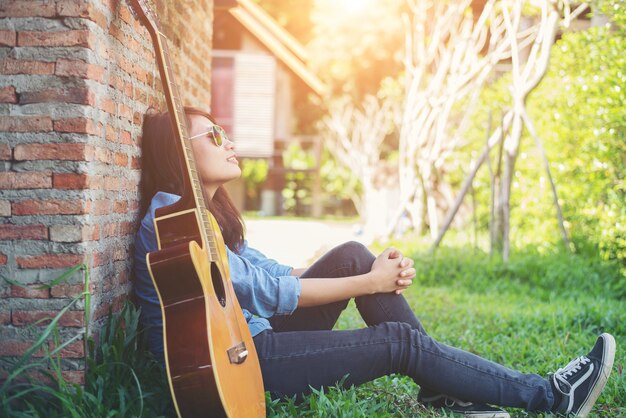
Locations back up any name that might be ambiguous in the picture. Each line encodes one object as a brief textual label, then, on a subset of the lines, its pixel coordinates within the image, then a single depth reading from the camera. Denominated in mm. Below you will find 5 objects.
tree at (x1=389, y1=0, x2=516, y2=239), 9266
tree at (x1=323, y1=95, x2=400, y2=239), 19391
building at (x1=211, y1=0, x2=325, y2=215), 17938
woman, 2572
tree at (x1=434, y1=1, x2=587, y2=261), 6559
